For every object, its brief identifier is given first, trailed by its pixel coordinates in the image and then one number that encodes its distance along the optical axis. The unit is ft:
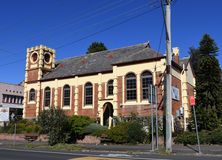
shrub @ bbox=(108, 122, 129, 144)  57.54
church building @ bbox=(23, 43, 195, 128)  75.58
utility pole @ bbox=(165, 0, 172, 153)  44.18
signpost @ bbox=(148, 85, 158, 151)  44.01
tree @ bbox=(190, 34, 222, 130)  68.31
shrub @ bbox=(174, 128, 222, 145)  50.18
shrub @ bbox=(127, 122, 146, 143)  57.23
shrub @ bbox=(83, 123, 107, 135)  64.78
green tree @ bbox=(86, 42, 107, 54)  148.98
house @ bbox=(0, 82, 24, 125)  143.91
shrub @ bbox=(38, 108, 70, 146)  55.33
